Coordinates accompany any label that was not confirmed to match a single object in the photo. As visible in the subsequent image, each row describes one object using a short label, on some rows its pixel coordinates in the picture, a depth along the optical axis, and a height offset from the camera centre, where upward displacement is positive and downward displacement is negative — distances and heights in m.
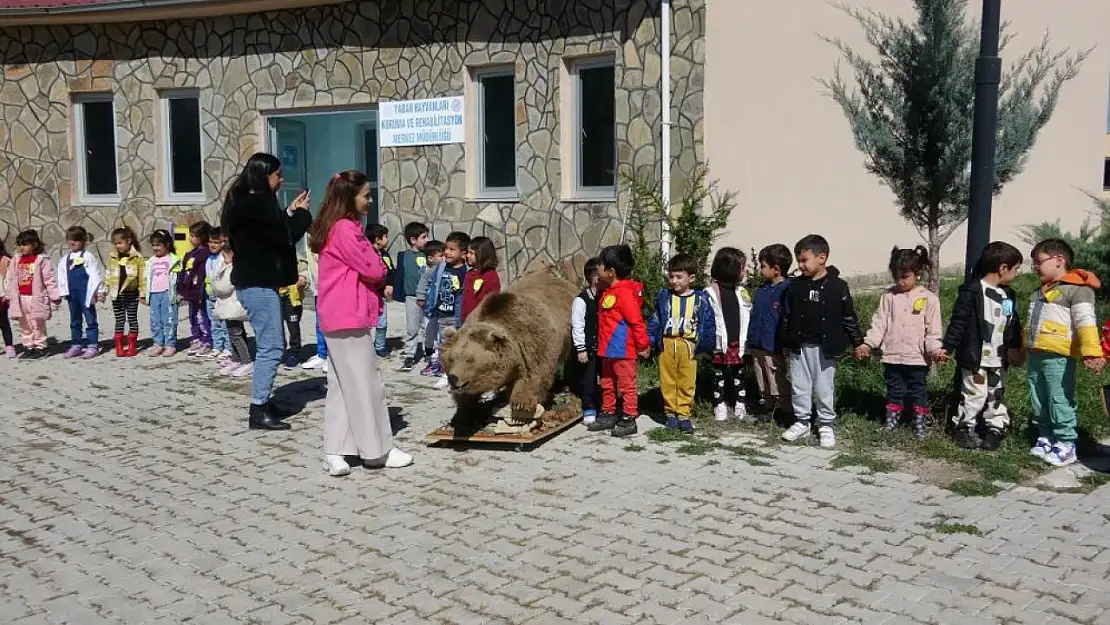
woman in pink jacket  6.41 -0.64
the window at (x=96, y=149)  16.38 +1.32
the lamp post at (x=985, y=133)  6.84 +0.65
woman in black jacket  7.21 -0.19
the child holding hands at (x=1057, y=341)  6.26 -0.74
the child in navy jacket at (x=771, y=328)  7.35 -0.77
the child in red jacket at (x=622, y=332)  7.24 -0.78
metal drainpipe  11.61 +1.44
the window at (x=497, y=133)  13.36 +1.29
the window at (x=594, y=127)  12.49 +1.28
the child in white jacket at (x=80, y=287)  11.02 -0.67
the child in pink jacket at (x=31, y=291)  10.97 -0.72
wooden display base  6.91 -1.50
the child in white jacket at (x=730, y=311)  7.46 -0.64
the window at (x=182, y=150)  15.79 +1.25
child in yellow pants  7.21 -0.80
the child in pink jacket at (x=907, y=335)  6.79 -0.76
